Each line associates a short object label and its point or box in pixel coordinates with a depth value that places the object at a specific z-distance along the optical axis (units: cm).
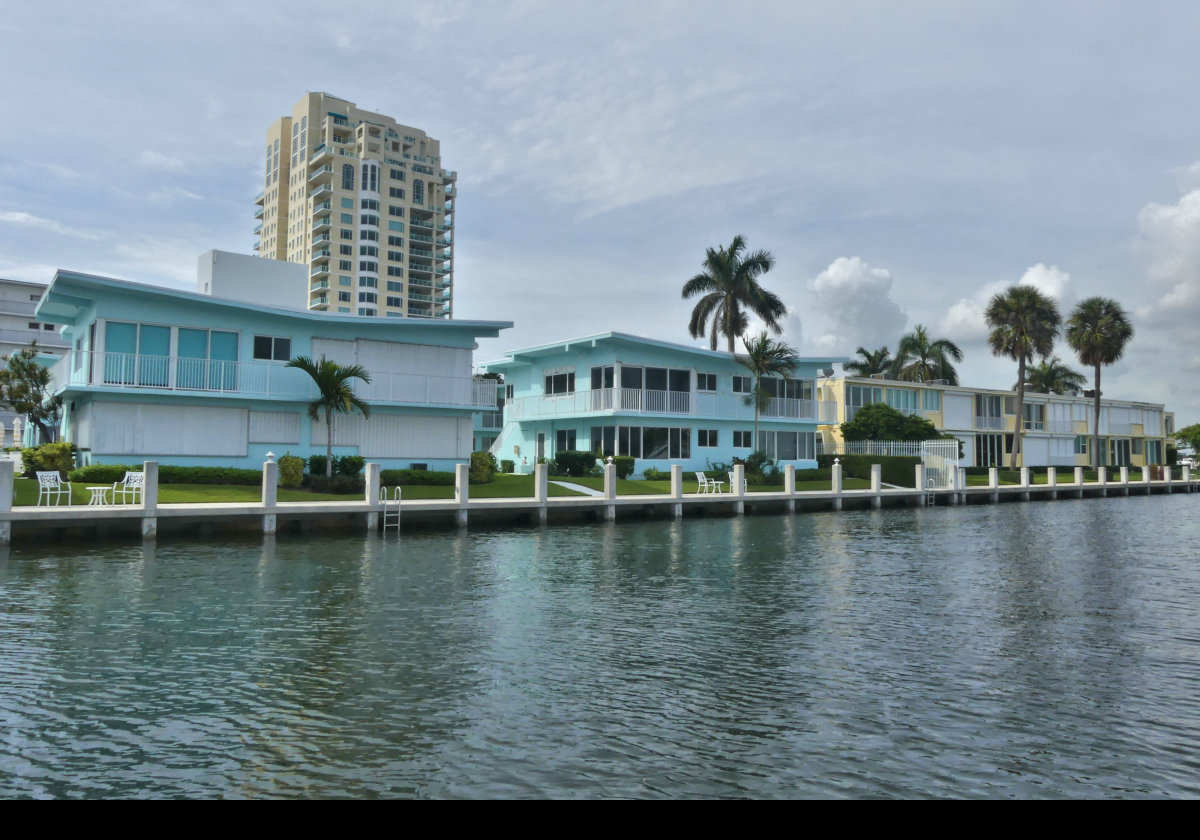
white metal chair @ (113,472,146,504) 2372
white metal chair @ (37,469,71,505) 2394
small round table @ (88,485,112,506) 2373
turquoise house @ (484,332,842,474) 4566
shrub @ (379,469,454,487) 3394
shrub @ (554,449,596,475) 4309
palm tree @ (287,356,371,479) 3297
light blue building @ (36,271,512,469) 3209
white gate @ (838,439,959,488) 4666
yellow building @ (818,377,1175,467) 6172
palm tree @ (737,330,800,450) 4791
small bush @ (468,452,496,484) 3734
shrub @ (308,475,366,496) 3153
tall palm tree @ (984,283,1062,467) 6362
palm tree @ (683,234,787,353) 5512
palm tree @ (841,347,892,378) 7600
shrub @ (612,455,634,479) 4338
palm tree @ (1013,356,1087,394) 8606
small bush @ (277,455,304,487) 3172
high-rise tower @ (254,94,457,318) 13188
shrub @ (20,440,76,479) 3144
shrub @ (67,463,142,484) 2905
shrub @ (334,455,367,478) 3338
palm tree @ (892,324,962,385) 7350
